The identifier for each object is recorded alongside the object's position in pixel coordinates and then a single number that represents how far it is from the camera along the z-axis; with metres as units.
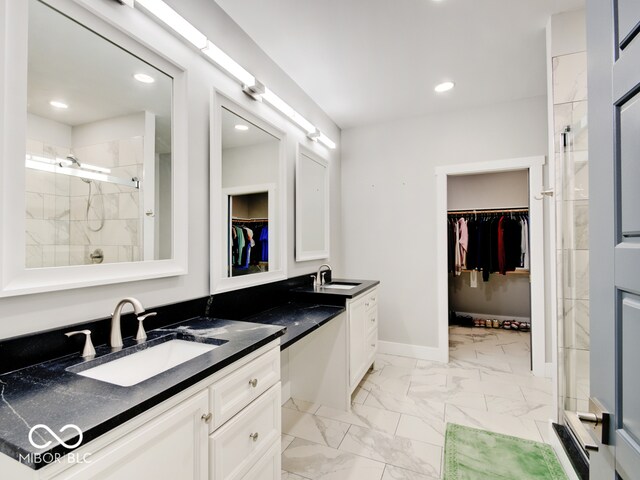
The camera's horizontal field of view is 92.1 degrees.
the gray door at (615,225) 0.54
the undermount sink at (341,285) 2.89
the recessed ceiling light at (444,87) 2.82
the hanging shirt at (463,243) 4.43
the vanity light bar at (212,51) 1.42
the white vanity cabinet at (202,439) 0.71
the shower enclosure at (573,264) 1.71
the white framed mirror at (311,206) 2.78
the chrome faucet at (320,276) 3.01
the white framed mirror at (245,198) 1.82
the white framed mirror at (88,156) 1.04
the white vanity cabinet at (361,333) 2.46
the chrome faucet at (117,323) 1.22
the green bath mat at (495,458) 1.72
